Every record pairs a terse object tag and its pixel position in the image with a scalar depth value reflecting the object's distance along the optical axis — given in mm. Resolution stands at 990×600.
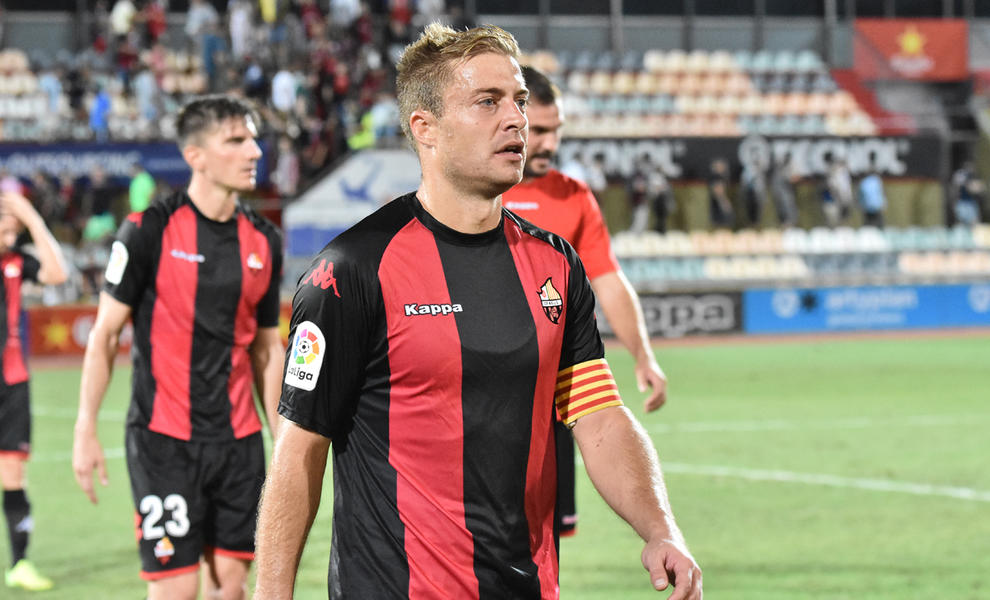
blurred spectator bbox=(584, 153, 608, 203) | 24312
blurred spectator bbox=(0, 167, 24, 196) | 21086
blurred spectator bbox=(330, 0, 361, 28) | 26188
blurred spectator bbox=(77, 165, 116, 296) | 20719
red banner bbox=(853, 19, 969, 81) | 34312
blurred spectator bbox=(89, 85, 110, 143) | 22672
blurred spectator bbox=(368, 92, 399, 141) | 23047
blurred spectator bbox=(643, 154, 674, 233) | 24797
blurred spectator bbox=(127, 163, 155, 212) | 21203
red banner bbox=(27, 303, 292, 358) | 19062
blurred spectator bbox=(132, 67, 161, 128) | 23219
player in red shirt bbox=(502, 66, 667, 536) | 5590
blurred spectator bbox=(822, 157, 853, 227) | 25516
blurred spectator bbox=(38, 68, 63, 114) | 23625
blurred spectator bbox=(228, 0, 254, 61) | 25062
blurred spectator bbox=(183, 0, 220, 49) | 25766
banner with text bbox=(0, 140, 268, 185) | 21969
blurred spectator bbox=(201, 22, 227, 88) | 24688
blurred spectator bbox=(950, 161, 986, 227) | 26359
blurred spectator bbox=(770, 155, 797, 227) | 25297
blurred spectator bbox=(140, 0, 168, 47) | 25875
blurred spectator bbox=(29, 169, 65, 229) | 21500
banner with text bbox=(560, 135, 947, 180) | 24719
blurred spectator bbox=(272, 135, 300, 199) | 22188
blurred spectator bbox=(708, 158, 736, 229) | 24922
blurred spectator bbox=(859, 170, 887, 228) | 25828
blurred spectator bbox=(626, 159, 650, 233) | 24531
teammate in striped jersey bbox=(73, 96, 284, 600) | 4879
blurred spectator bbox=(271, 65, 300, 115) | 23031
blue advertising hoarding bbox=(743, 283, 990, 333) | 22359
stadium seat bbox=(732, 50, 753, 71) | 31259
